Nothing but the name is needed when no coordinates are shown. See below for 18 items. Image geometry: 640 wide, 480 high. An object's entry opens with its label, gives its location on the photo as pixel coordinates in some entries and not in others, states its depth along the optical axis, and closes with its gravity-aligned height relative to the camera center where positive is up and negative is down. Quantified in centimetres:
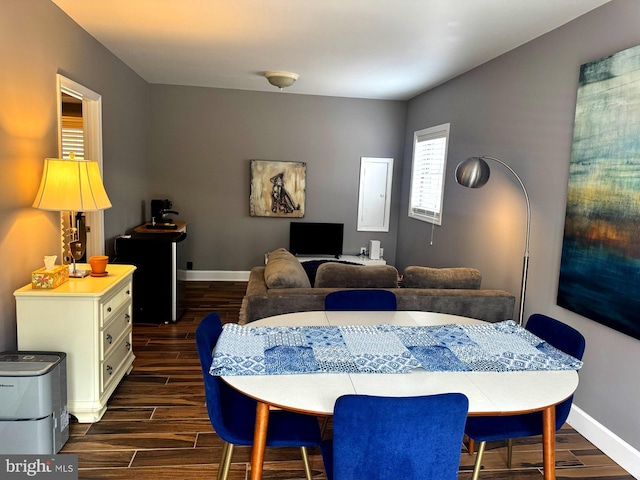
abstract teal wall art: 244 +1
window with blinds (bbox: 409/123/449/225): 514 +27
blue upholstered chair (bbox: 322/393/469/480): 135 -73
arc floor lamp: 312 +13
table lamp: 264 -4
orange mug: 292 -52
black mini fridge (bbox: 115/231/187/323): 436 -85
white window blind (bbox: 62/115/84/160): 557 +55
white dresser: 257 -84
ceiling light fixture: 487 +117
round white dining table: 157 -69
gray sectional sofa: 310 -68
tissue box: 260 -55
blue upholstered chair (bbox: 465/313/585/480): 193 -96
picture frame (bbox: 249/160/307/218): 623 +2
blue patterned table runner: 180 -66
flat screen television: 632 -65
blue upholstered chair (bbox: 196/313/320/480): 179 -94
